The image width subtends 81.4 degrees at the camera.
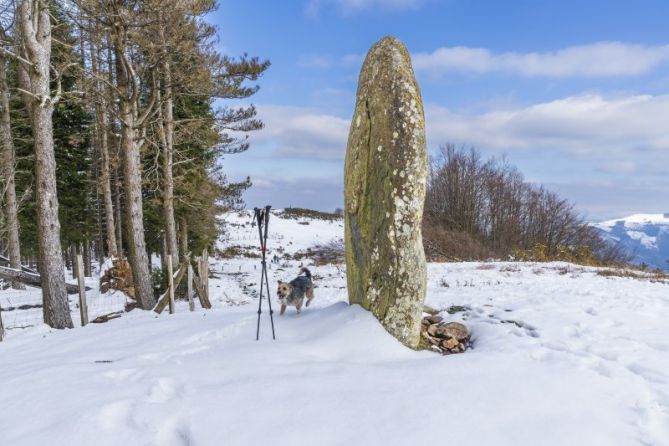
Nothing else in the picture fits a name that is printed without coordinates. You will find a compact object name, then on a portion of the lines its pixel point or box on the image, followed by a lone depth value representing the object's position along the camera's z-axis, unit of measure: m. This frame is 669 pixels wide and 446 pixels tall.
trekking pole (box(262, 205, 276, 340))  5.01
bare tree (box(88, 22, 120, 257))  16.52
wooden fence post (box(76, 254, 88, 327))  8.23
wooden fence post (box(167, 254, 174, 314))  9.36
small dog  6.34
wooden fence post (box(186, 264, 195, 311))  10.34
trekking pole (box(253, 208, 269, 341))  5.15
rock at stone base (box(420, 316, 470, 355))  5.64
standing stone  5.33
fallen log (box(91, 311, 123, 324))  8.56
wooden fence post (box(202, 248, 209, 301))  12.06
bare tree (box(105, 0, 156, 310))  9.70
